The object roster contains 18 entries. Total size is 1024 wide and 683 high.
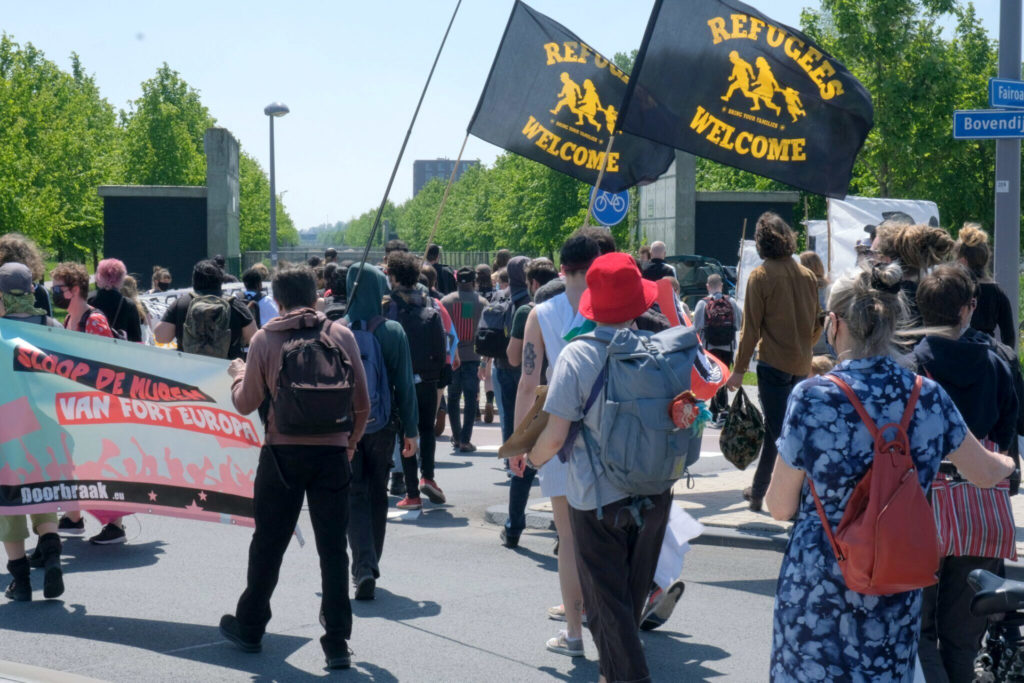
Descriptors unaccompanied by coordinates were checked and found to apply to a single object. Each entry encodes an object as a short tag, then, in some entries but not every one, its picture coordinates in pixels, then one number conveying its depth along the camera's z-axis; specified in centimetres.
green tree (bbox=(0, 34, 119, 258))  3634
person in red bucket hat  444
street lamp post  3153
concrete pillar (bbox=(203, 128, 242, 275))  2925
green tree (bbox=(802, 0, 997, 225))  3278
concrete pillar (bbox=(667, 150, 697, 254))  3025
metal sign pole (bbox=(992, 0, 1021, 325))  899
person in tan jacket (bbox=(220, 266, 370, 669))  533
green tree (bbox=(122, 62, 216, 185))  6000
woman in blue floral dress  341
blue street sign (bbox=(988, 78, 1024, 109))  874
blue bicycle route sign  1390
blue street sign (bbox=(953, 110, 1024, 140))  866
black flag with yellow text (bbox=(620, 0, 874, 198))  806
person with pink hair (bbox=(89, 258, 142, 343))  892
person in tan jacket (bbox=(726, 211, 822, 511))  781
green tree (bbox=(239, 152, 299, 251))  7319
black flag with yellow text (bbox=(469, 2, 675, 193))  1000
